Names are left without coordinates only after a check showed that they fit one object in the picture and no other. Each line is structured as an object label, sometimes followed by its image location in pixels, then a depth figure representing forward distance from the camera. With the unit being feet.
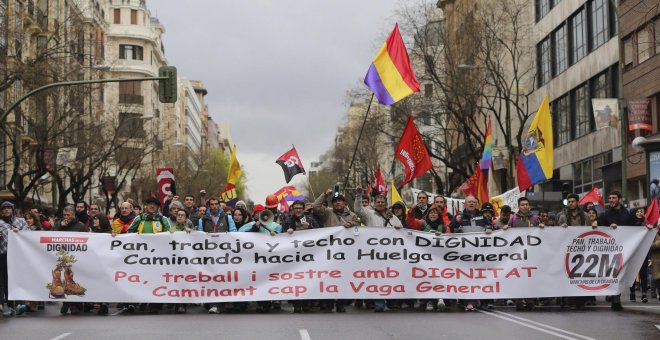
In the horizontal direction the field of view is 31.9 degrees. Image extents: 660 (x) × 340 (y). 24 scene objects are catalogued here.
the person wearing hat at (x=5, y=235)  55.31
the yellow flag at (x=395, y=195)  86.99
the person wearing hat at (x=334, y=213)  56.39
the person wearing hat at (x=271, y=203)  60.34
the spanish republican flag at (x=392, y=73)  74.37
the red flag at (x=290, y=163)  106.01
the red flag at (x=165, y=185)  95.45
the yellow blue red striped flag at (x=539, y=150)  72.23
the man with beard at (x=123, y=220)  59.26
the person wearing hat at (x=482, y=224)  56.59
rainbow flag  92.38
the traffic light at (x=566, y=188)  86.94
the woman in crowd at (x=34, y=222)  61.16
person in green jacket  56.34
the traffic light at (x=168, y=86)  90.22
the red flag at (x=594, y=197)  81.15
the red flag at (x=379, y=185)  112.27
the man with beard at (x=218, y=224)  59.31
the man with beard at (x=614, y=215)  60.03
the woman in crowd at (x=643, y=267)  61.71
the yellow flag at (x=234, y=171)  103.65
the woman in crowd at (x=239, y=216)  60.23
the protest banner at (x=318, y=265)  54.44
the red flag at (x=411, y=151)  79.25
